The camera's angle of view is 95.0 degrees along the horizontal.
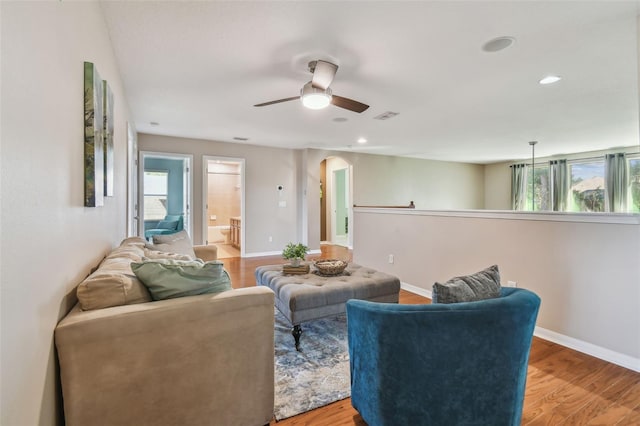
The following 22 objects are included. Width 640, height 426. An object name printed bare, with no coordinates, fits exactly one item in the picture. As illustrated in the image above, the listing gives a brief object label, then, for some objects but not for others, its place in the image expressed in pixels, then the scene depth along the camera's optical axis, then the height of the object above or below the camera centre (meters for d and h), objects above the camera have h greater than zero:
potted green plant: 2.97 -0.39
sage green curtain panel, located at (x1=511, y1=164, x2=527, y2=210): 8.50 +0.84
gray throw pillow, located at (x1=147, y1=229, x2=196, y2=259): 3.06 -0.30
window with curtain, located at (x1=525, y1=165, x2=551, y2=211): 8.04 +0.72
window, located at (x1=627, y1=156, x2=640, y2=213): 6.51 +0.68
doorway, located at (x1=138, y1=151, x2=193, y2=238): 7.26 +0.66
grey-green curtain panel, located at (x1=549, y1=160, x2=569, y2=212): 7.58 +0.80
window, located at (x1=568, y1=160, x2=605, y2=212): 7.09 +0.71
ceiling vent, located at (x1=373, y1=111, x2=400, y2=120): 4.21 +1.47
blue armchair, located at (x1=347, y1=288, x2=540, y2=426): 1.18 -0.61
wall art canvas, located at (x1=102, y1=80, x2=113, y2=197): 1.85 +0.51
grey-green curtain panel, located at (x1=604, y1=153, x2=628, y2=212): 6.61 +0.73
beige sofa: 1.13 -0.61
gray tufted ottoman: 2.32 -0.64
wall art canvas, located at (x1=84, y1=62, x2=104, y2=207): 1.50 +0.41
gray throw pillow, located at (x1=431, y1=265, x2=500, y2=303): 1.31 -0.34
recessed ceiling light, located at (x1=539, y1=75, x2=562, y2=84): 2.95 +1.38
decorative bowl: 2.81 -0.51
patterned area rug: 1.79 -1.10
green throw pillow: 1.40 -0.31
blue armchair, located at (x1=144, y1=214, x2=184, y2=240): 6.12 -0.22
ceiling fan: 2.44 +1.15
